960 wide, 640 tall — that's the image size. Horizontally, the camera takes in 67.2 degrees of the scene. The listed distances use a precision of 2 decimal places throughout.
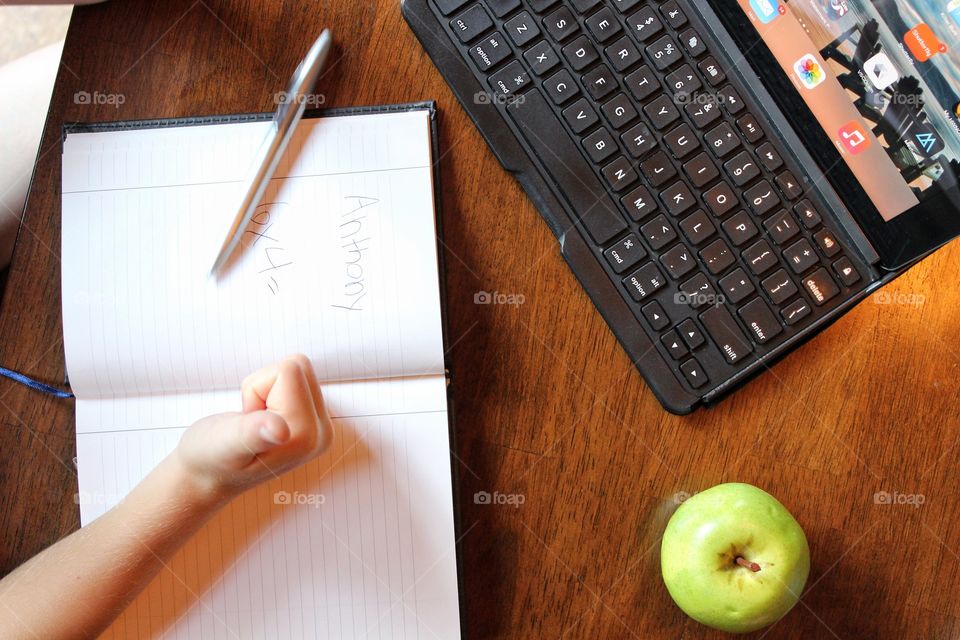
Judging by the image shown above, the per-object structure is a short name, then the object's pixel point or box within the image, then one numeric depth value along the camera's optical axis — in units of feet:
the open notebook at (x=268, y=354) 1.99
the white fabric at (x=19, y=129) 2.20
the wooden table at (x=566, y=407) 2.03
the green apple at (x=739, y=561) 1.90
